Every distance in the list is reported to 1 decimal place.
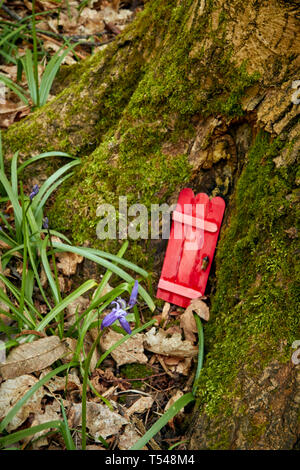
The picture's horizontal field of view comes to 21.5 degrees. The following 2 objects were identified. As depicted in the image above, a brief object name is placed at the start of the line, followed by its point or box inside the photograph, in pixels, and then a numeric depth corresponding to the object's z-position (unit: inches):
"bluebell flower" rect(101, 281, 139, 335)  32.7
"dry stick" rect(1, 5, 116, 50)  53.8
